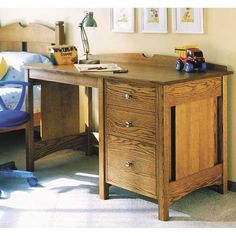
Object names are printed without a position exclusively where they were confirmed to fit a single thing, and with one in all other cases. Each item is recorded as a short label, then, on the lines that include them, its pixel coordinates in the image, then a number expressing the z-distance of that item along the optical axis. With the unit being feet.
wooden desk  8.63
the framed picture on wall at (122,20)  11.47
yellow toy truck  9.53
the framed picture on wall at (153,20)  10.78
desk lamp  11.30
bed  12.89
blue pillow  13.62
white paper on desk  10.07
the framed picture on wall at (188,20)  10.16
